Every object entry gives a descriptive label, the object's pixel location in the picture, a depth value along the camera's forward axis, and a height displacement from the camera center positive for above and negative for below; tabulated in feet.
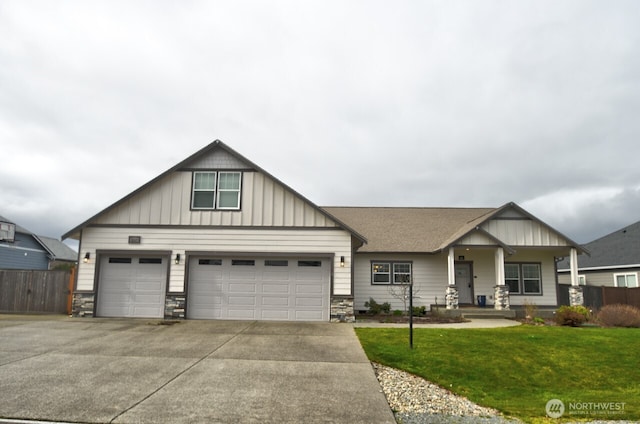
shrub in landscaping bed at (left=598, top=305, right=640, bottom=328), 50.55 -3.95
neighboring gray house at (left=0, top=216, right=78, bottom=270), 97.25 +6.14
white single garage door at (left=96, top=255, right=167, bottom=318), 51.88 -1.27
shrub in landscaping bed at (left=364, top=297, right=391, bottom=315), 62.85 -4.16
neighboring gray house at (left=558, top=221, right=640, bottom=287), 77.87 +4.31
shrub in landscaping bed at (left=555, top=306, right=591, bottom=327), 50.31 -3.98
